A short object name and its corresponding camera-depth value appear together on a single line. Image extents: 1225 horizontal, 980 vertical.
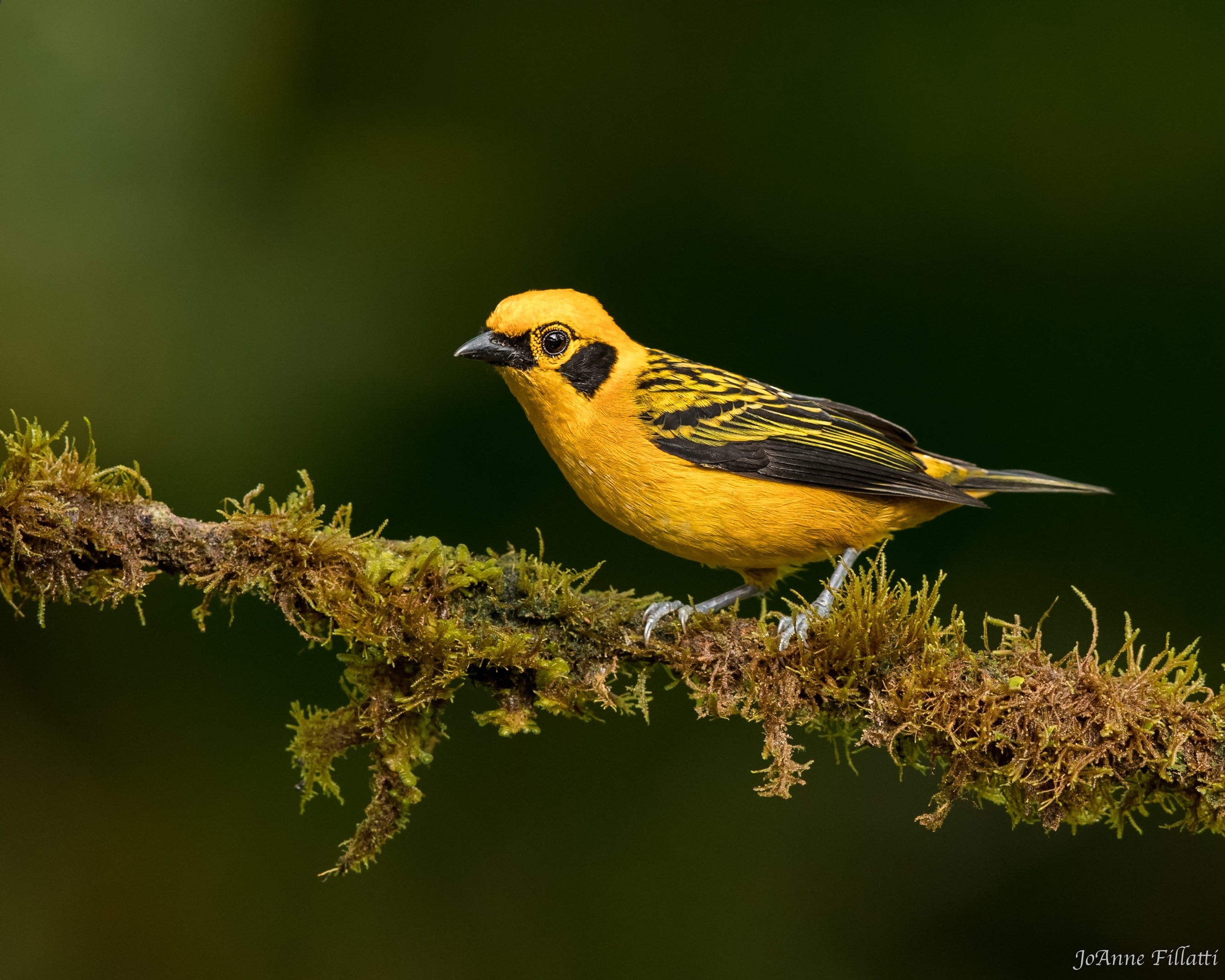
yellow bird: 7.62
